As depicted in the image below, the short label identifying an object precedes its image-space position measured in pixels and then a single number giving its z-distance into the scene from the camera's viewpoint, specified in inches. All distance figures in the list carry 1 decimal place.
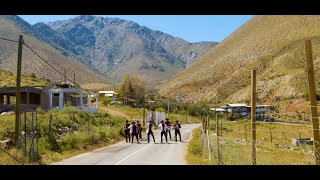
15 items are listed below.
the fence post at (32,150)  614.7
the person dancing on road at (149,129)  1095.2
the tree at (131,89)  3631.9
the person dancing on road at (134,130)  1090.6
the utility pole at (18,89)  633.0
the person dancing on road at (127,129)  1114.8
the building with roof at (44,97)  1590.8
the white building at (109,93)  3547.7
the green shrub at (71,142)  892.5
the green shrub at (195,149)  791.1
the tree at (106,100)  3017.2
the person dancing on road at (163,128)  1069.0
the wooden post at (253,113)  347.3
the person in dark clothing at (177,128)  1069.1
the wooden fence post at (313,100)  220.1
